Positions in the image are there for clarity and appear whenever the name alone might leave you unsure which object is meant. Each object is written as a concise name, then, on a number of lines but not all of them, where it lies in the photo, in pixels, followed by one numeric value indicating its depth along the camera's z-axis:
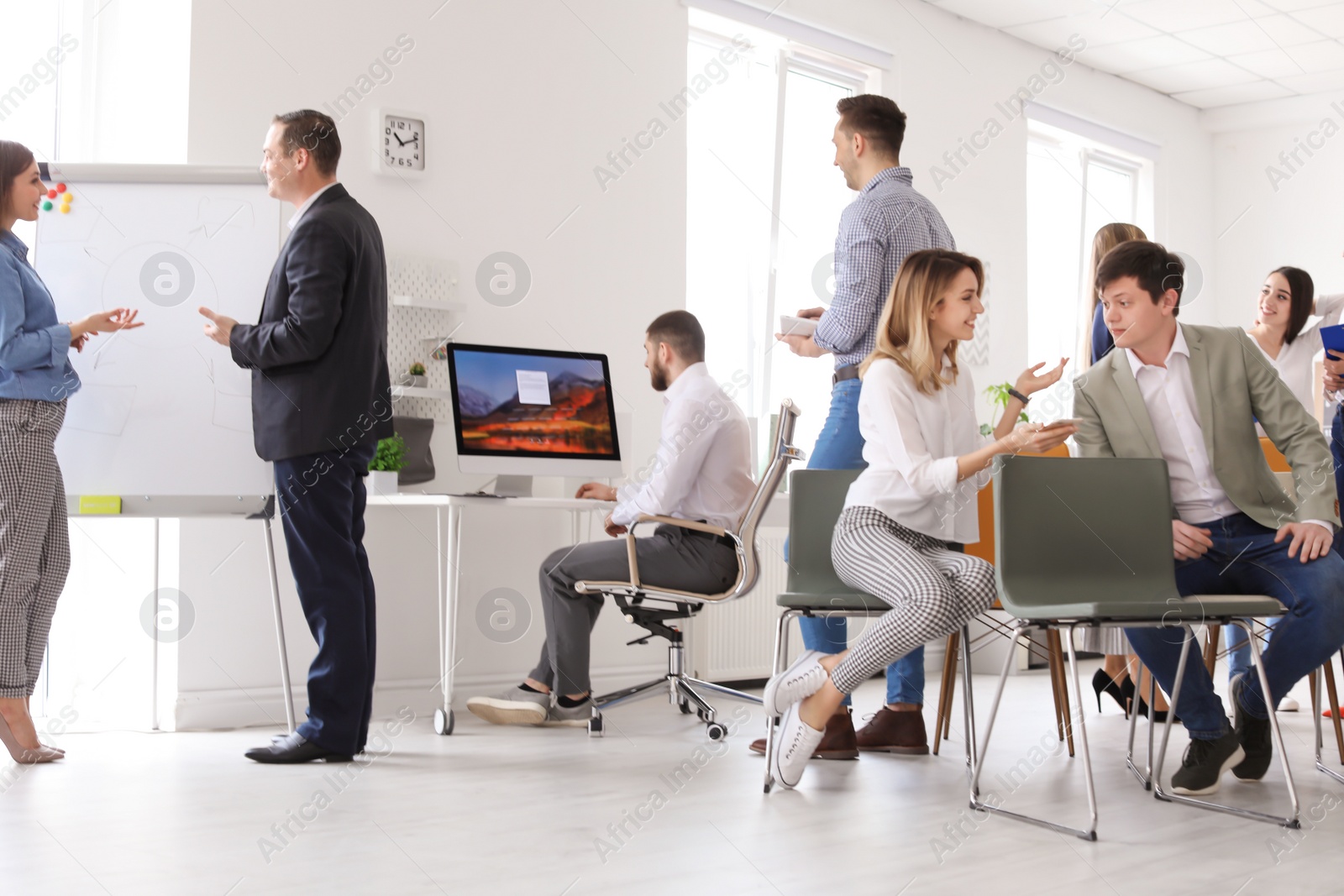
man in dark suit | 2.94
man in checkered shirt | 3.18
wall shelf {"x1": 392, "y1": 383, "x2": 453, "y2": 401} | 4.09
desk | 3.57
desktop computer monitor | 3.83
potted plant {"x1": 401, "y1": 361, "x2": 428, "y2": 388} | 4.17
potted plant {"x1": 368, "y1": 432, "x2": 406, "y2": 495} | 3.83
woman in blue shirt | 2.96
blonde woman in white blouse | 2.57
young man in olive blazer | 2.69
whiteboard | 3.23
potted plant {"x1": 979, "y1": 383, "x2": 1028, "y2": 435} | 6.05
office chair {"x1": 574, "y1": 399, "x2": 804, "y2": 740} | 3.38
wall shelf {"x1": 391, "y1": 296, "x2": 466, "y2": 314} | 4.12
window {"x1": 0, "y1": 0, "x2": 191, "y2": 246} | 3.81
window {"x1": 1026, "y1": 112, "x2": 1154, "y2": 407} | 7.00
